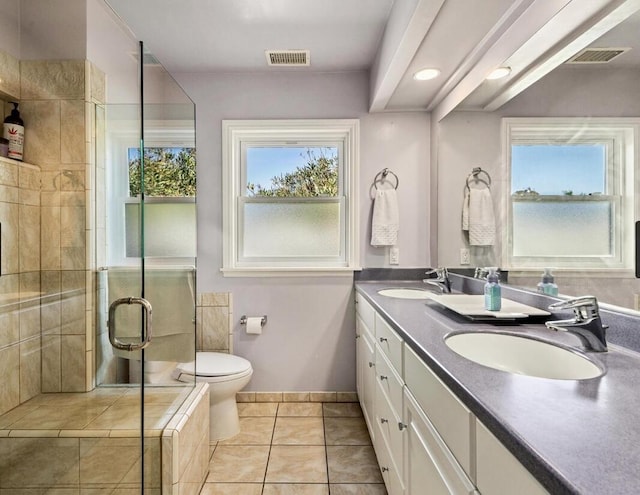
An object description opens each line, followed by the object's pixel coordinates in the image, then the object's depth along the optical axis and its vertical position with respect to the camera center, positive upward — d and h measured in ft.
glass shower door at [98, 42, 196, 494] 4.66 -0.41
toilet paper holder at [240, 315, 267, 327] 8.45 -1.80
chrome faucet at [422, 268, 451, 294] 7.41 -0.76
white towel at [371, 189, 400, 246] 8.33 +0.62
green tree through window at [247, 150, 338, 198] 9.02 +1.70
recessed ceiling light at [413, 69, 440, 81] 6.52 +3.22
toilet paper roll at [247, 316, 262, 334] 8.25 -1.87
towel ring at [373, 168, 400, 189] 8.57 +1.68
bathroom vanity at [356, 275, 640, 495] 1.69 -1.02
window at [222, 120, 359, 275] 8.91 +1.13
